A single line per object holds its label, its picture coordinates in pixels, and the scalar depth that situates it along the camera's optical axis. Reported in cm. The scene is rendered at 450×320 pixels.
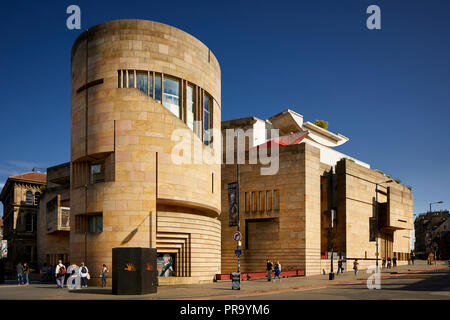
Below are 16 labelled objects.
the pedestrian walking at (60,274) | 2986
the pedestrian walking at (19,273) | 3500
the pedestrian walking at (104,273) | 2906
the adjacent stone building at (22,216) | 7394
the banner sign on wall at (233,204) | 3166
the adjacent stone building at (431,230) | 12988
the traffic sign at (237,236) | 2786
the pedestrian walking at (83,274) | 2933
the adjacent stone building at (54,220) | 4525
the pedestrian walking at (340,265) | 4512
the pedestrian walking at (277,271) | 3653
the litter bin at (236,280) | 2762
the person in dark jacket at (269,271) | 3747
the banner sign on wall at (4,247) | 8881
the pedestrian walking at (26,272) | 3506
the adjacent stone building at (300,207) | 4797
